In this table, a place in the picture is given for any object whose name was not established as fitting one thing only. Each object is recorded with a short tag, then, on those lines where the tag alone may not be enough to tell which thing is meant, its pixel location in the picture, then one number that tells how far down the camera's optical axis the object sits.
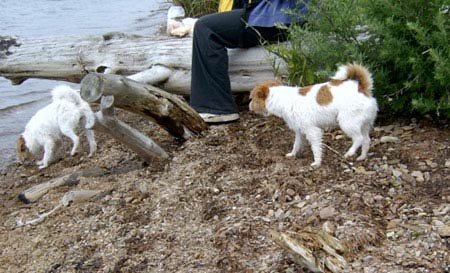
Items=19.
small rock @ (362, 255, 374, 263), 3.13
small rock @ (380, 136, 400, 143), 4.73
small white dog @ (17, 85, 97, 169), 6.25
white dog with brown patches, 4.30
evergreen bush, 4.36
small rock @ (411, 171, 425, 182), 4.04
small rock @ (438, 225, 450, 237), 3.25
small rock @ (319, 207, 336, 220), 3.59
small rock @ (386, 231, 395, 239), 3.36
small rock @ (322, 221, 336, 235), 3.41
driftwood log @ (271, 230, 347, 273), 3.00
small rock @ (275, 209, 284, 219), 3.83
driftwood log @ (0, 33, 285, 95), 6.20
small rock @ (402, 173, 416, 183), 4.03
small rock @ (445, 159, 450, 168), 4.14
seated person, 5.69
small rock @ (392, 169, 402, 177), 4.11
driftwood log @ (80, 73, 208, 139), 4.57
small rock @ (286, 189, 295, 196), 4.07
